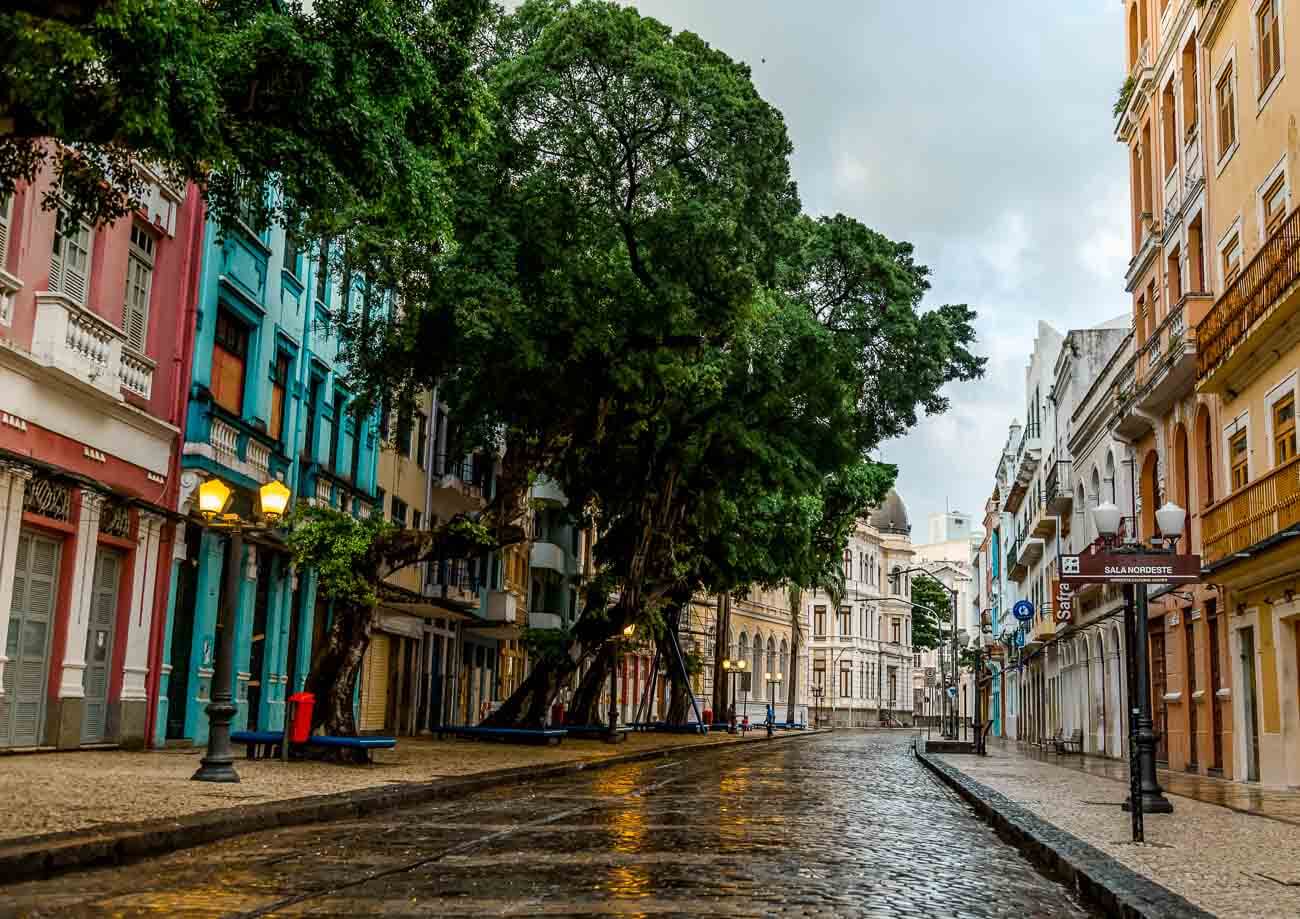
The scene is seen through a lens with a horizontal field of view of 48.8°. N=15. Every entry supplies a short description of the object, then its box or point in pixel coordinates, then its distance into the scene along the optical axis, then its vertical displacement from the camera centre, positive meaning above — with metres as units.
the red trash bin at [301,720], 20.22 -0.32
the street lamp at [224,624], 15.12 +0.75
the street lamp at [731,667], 53.83 +1.73
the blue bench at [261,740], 19.73 -0.60
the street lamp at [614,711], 34.12 -0.08
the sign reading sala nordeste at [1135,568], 12.51 +1.36
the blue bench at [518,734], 29.66 -0.62
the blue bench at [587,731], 34.81 -0.58
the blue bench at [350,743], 19.59 -0.60
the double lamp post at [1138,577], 12.51 +1.31
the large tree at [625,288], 23.92 +7.33
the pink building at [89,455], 18.19 +3.23
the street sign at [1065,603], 42.09 +3.50
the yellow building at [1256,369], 20.33 +5.55
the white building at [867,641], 103.75 +5.54
